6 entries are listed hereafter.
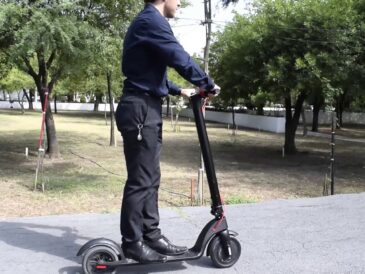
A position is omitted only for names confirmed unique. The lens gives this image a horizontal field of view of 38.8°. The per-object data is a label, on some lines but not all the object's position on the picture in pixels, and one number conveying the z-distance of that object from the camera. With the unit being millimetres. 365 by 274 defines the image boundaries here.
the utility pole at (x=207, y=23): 9320
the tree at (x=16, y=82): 44188
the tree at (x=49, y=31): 8808
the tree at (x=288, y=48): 13164
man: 3582
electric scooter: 3604
